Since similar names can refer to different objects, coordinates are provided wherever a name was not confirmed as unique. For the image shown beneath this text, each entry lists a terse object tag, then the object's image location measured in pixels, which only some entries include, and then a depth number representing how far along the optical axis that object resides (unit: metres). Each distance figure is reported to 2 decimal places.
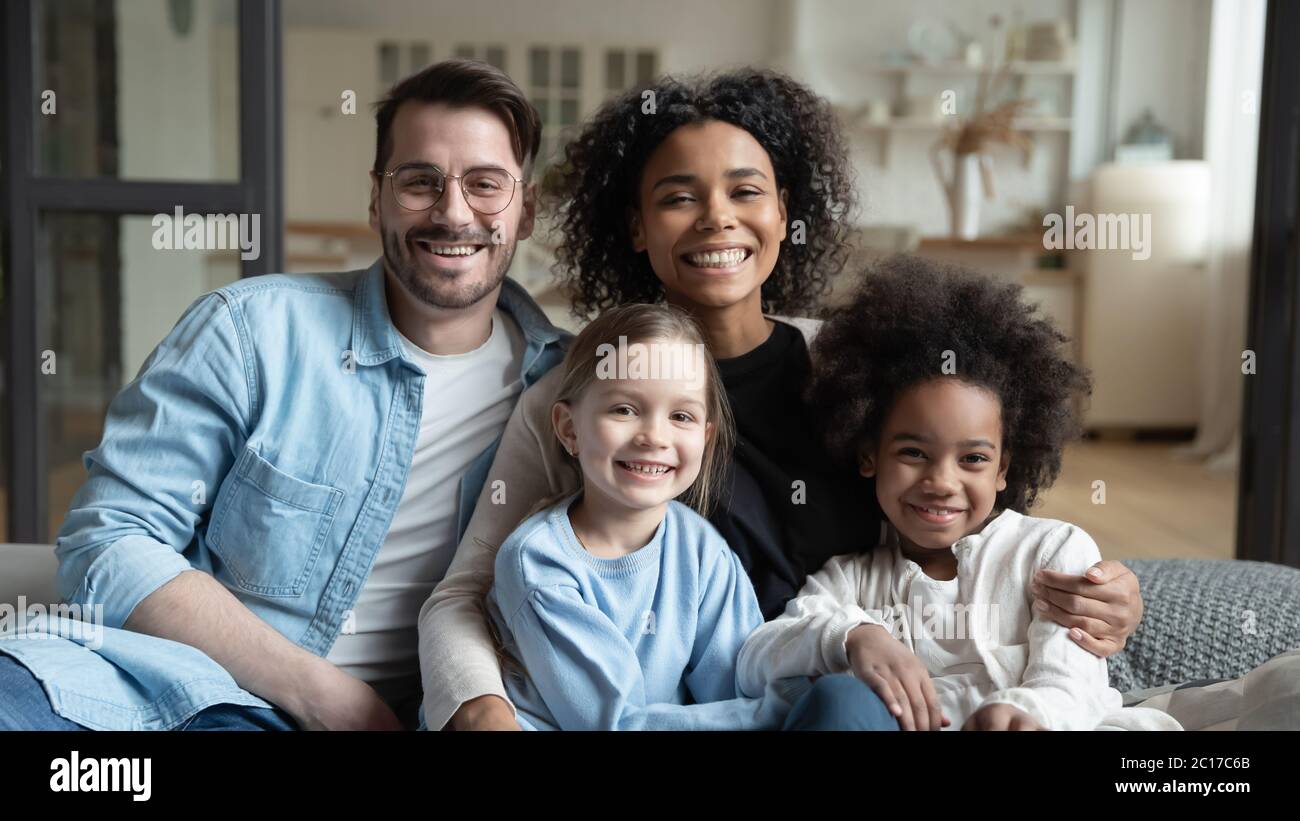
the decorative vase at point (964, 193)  5.83
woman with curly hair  1.29
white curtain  5.11
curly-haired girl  1.16
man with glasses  1.26
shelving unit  6.14
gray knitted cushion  1.47
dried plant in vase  5.79
